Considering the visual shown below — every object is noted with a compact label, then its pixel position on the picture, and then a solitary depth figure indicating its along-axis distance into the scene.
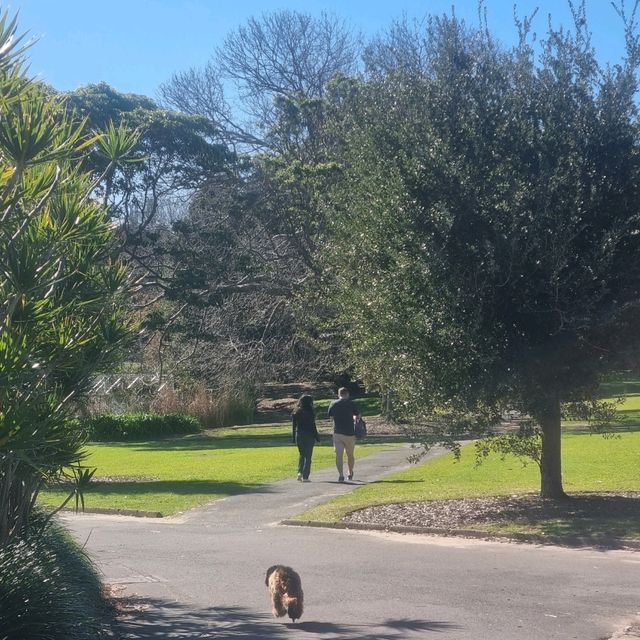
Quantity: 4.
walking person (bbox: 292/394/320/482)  18.77
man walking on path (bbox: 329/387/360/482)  18.61
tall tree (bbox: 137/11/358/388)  30.19
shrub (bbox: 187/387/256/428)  37.32
